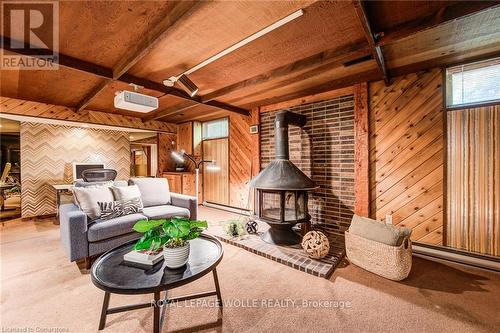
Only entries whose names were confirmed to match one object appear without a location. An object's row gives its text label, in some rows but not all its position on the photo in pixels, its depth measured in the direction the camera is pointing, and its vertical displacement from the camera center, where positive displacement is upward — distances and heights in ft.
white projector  9.42 +2.97
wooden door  17.02 -0.67
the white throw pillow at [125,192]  9.52 -1.19
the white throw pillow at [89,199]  8.43 -1.33
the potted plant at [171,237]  4.67 -1.59
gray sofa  7.58 -2.34
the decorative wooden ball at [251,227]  11.07 -3.18
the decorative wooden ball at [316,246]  8.13 -3.06
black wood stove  9.50 -1.29
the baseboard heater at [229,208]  15.56 -3.28
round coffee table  4.23 -2.35
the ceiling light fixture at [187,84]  9.13 +3.62
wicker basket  6.82 -3.06
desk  13.50 -1.47
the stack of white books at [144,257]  5.02 -2.16
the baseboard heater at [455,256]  7.75 -3.52
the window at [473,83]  7.79 +3.15
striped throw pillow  8.76 -1.79
